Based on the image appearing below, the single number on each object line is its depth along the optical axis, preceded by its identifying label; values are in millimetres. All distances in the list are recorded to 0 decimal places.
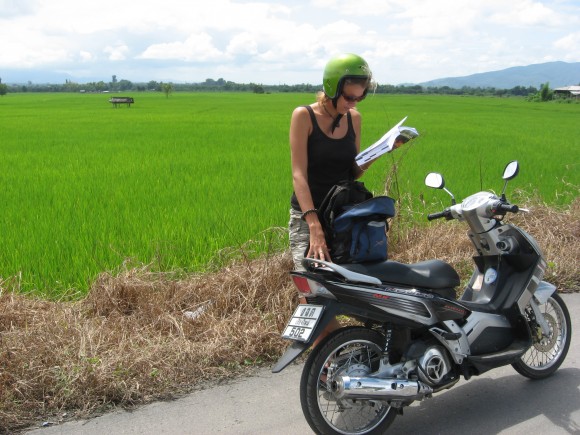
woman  2875
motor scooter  2652
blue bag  2740
